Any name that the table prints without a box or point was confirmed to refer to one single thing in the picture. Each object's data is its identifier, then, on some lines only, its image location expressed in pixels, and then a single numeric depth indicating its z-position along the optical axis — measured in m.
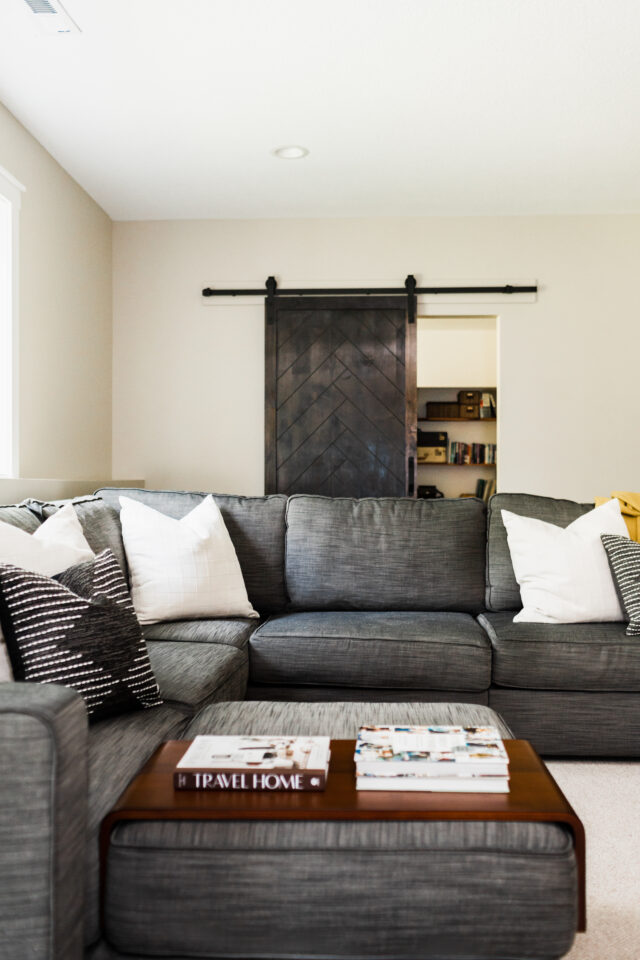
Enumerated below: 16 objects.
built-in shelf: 7.41
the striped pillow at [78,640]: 1.52
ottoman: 1.20
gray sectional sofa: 1.09
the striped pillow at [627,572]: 2.64
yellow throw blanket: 3.08
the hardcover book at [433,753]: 1.31
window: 3.60
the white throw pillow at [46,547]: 1.99
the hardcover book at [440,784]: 1.30
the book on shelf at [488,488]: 7.08
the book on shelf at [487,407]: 7.35
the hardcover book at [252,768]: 1.30
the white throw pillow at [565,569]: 2.76
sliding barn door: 5.12
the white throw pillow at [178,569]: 2.77
